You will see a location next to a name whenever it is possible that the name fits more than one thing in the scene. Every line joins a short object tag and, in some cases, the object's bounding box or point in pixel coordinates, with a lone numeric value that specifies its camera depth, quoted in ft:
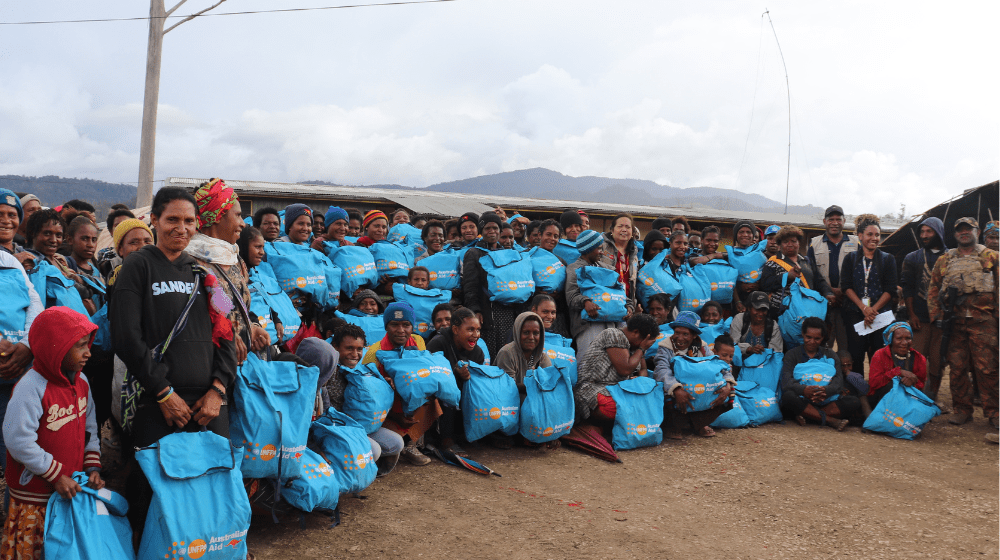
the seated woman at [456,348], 16.05
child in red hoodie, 8.43
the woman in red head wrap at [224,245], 9.86
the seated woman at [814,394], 20.57
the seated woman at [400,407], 15.12
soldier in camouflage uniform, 20.53
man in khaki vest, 23.47
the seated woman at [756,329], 21.48
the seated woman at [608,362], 17.31
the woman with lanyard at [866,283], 22.70
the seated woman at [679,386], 18.39
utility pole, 32.99
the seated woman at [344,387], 13.92
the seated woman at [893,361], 20.81
